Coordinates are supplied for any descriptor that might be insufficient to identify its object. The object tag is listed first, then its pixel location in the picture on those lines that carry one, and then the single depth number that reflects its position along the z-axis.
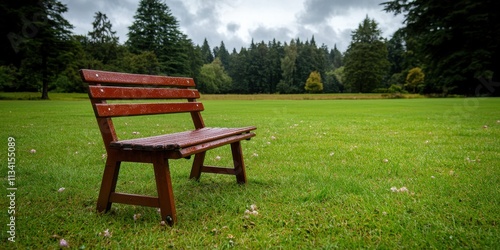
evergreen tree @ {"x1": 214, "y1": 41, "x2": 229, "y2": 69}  132.00
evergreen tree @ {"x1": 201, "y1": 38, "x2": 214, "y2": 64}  132.82
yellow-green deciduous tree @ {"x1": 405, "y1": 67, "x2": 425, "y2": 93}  64.64
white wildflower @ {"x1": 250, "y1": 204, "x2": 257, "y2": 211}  3.12
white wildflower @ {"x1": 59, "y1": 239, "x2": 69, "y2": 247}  2.40
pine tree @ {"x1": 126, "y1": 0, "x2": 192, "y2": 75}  61.12
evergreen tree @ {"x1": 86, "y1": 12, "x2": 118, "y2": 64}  58.03
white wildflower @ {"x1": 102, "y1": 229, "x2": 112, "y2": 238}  2.61
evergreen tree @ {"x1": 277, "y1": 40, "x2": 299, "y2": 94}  96.19
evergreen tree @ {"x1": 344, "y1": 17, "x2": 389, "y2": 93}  75.12
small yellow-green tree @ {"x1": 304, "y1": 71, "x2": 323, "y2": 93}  87.88
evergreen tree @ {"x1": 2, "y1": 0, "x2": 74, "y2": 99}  34.06
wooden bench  2.70
